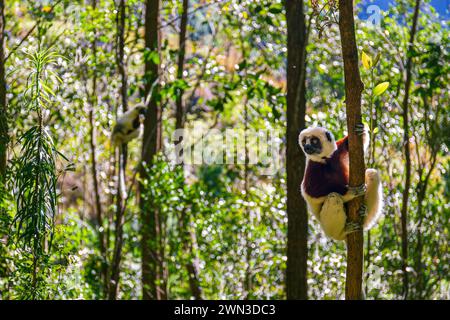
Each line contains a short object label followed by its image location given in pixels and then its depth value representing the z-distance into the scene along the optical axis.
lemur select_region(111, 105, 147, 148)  7.87
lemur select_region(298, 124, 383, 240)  4.53
